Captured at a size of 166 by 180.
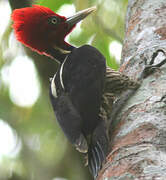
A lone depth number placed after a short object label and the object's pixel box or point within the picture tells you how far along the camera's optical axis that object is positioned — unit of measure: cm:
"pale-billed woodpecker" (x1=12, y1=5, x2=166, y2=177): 548
